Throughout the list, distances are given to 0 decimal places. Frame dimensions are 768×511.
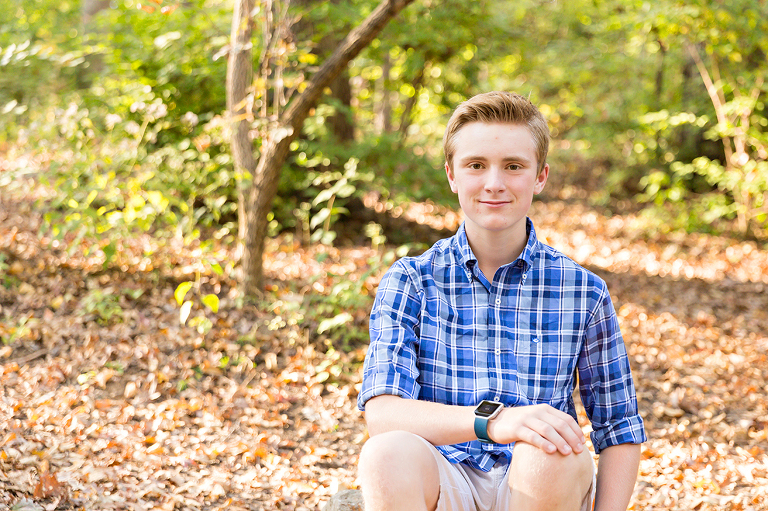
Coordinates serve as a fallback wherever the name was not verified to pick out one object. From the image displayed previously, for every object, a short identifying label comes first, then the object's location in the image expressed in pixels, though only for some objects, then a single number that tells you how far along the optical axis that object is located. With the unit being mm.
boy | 1869
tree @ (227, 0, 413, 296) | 4488
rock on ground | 2676
